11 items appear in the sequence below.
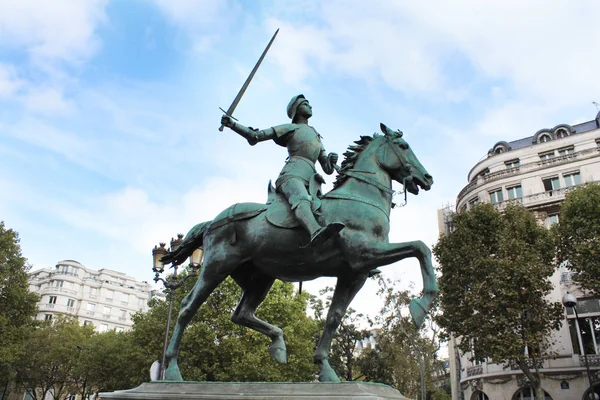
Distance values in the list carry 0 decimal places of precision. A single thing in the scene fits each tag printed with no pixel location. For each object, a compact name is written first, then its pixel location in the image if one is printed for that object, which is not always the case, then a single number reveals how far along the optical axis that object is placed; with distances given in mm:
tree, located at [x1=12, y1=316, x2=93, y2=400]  40969
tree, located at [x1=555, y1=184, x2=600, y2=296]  23391
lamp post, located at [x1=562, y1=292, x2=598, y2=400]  19269
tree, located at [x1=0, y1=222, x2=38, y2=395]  26138
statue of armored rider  5418
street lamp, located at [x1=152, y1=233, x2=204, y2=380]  13367
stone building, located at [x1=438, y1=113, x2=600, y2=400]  30641
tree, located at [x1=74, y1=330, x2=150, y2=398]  32769
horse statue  5375
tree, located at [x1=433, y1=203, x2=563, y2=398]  23656
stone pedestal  4445
